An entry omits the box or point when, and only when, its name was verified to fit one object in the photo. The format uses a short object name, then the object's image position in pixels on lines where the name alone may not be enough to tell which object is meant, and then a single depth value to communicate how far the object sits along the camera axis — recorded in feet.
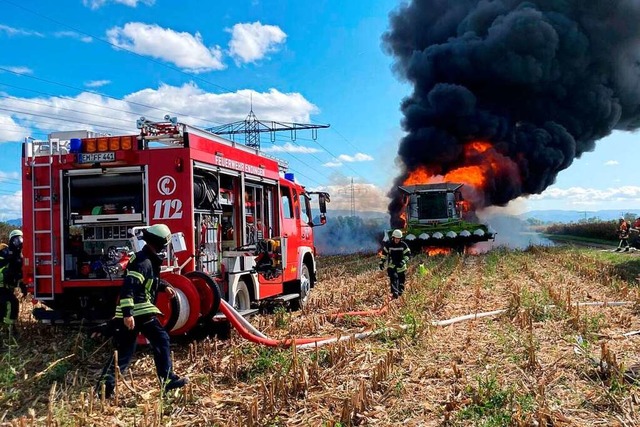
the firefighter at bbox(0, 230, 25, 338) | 26.18
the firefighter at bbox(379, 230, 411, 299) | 36.32
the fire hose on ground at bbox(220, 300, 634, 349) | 21.54
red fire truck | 22.29
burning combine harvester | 77.20
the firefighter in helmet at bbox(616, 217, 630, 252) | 80.02
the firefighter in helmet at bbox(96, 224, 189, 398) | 17.29
